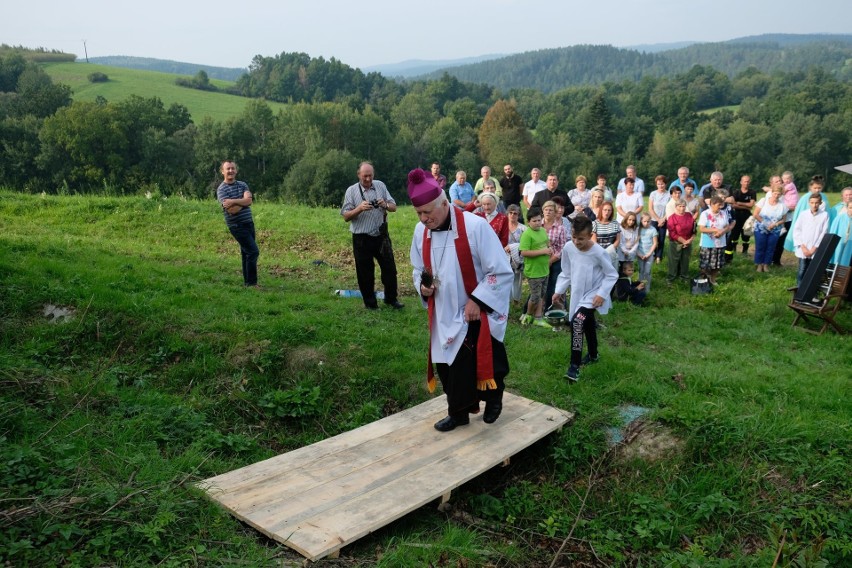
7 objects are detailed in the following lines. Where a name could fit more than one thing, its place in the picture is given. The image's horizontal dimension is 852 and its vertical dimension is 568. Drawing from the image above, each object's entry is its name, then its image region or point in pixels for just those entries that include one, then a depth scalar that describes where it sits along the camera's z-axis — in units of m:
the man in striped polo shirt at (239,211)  8.76
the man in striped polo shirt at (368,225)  8.02
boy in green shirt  8.81
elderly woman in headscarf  9.32
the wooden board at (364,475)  3.84
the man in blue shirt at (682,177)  12.21
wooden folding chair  9.28
